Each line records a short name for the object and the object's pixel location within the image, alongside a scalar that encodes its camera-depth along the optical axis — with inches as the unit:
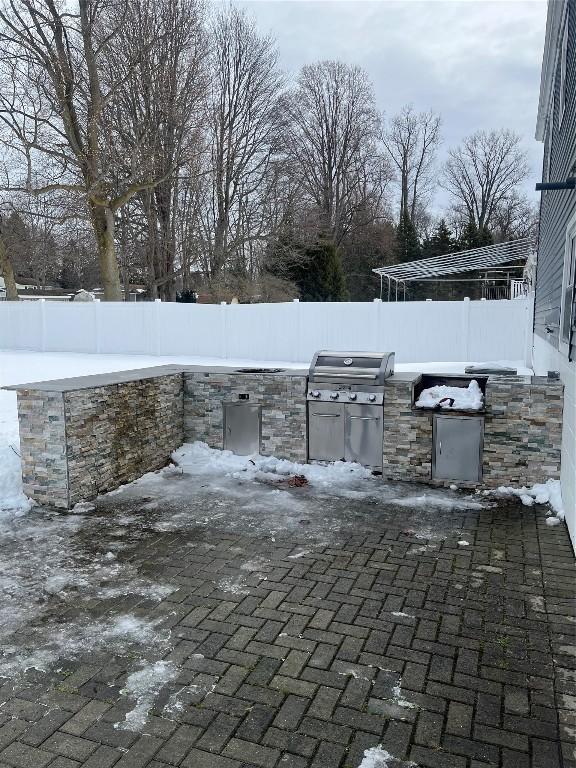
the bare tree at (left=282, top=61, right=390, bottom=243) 1163.9
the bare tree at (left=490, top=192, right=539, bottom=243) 1277.1
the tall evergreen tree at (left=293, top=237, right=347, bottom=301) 1018.1
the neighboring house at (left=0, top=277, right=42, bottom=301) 1693.2
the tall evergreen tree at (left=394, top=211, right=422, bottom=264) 1209.4
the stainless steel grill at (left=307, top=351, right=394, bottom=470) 237.3
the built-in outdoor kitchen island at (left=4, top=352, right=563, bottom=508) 203.6
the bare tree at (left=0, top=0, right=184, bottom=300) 629.0
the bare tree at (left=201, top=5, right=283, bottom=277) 893.2
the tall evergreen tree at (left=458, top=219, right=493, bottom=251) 1172.5
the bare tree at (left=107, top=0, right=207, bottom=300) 699.4
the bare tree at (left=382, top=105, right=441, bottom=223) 1300.4
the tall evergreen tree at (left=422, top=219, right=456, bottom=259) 1224.2
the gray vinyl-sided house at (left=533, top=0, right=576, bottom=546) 193.8
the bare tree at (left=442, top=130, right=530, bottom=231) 1332.4
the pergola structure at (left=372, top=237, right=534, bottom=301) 727.1
